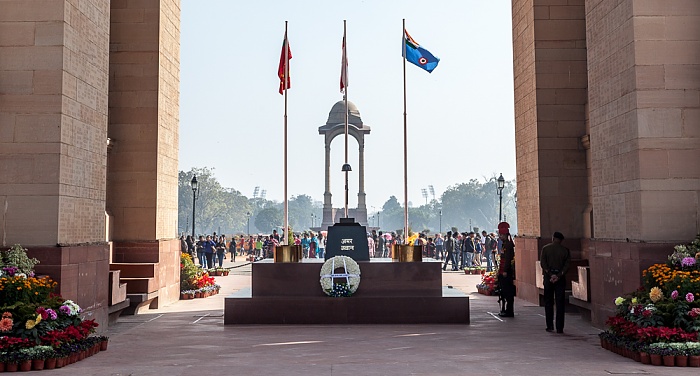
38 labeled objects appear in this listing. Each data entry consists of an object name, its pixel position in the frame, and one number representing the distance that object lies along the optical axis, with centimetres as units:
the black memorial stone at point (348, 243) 1409
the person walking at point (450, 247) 3231
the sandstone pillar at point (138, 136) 1565
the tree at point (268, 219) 17312
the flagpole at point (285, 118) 1527
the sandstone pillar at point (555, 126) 1608
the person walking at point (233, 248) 4287
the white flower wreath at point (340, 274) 1296
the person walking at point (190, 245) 3085
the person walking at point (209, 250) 3111
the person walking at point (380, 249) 3752
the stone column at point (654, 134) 1032
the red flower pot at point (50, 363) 855
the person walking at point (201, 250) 3359
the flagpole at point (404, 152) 1570
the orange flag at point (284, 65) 1677
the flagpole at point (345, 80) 1680
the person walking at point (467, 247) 3064
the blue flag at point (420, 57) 1734
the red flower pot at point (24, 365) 840
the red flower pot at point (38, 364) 847
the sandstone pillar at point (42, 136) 1010
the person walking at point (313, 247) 3572
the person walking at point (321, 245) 3610
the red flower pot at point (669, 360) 844
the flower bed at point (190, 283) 1825
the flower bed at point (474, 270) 2817
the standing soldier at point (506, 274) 1381
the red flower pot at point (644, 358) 865
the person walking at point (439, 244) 3679
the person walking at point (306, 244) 3568
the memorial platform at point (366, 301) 1295
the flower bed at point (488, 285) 1861
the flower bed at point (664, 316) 855
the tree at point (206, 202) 14075
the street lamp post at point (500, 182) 3362
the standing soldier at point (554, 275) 1188
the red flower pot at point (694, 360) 834
